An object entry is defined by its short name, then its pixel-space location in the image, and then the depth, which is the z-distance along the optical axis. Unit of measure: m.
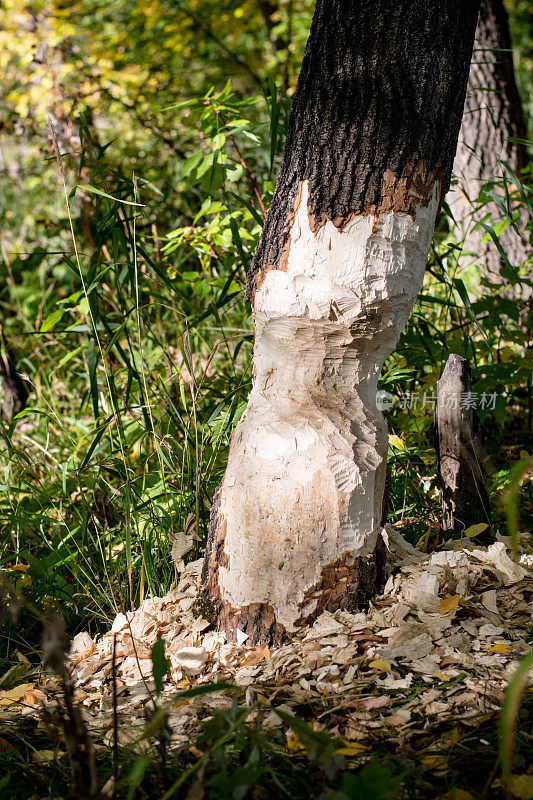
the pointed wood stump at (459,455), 3.31
